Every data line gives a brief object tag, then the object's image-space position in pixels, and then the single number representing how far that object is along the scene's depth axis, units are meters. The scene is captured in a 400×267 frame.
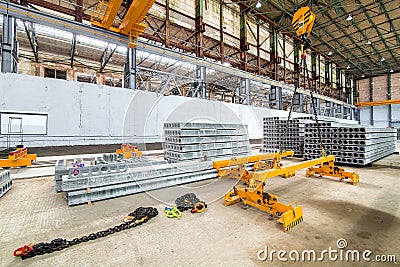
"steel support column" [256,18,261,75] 15.34
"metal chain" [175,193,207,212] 3.11
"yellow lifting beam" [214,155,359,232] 2.59
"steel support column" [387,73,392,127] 26.44
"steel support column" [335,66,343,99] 26.46
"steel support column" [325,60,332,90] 23.73
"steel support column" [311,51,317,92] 21.11
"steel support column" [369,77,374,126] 28.50
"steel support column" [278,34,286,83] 17.25
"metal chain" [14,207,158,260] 1.97
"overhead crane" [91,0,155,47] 5.79
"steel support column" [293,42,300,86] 18.92
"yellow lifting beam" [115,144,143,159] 7.30
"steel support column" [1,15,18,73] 6.45
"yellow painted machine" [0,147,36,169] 5.71
